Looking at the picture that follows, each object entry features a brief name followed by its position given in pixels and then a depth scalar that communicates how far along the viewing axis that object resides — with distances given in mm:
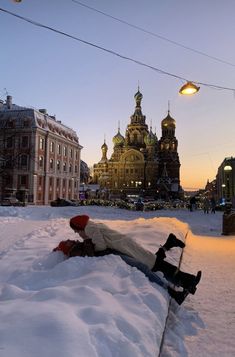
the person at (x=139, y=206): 41997
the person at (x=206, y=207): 41719
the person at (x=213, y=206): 43975
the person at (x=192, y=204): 46594
